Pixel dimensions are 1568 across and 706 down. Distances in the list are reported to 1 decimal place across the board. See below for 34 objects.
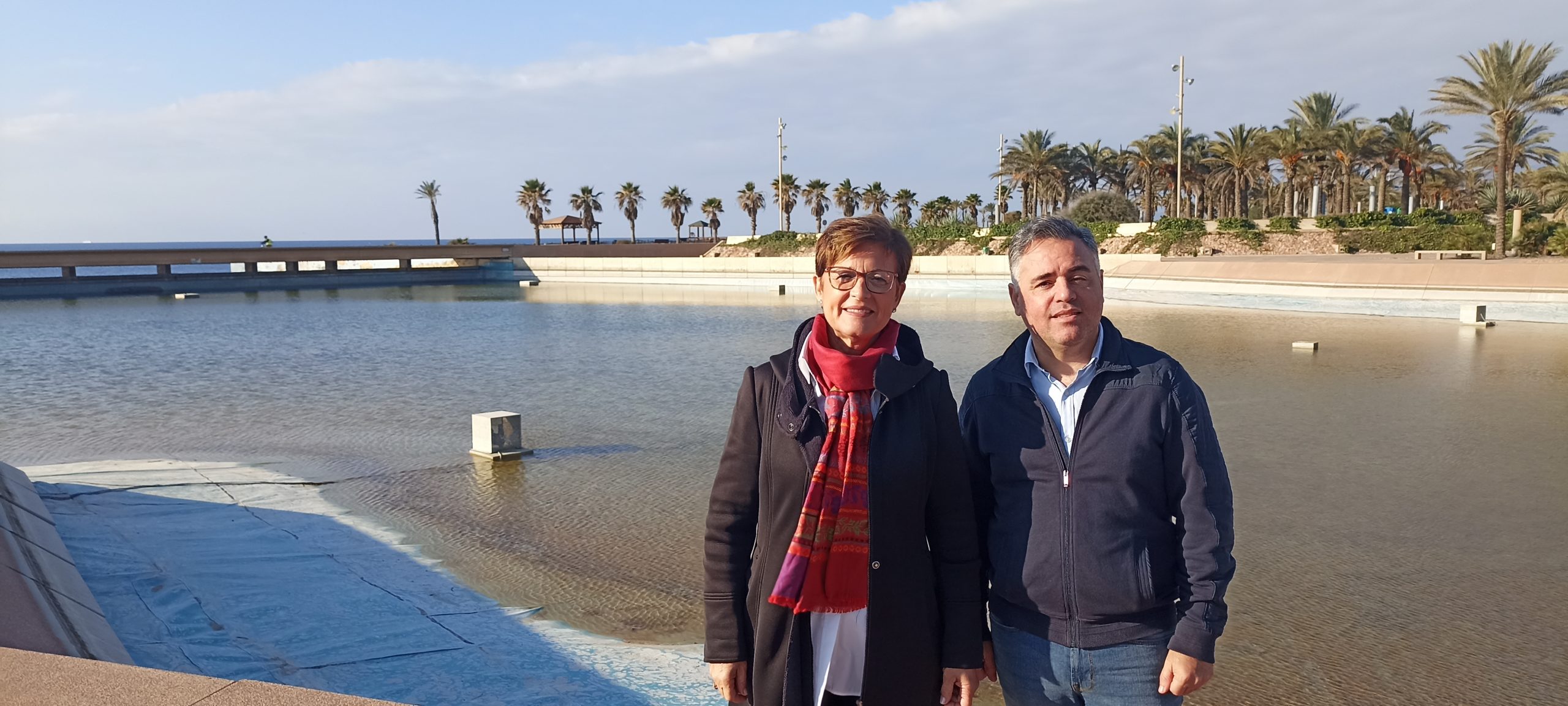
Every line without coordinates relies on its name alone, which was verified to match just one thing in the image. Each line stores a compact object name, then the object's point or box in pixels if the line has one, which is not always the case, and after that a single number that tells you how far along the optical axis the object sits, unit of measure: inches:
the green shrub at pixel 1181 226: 1685.5
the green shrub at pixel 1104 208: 1980.8
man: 92.1
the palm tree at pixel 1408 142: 1884.8
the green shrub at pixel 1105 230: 1758.1
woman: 93.4
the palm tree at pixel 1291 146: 1914.4
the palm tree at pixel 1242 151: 1956.2
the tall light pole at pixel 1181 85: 1859.0
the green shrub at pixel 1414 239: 1397.6
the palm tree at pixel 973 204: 3228.3
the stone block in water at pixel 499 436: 376.2
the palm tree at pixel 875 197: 2906.0
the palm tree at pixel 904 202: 2982.3
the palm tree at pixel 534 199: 3021.7
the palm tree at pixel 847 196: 2915.8
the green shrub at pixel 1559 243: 1104.8
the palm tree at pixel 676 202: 3043.8
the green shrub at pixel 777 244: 2162.9
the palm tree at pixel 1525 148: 1684.4
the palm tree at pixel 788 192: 2840.6
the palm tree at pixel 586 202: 3080.7
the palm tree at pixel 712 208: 3068.4
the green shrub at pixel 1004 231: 1814.7
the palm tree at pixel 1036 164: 2304.4
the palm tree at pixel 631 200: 3117.6
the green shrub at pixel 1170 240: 1625.5
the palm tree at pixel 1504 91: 1165.1
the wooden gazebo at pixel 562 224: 2448.9
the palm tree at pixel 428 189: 3371.1
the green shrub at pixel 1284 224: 1631.4
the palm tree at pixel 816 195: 3043.8
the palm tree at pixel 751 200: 3078.2
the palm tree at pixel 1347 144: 1861.5
